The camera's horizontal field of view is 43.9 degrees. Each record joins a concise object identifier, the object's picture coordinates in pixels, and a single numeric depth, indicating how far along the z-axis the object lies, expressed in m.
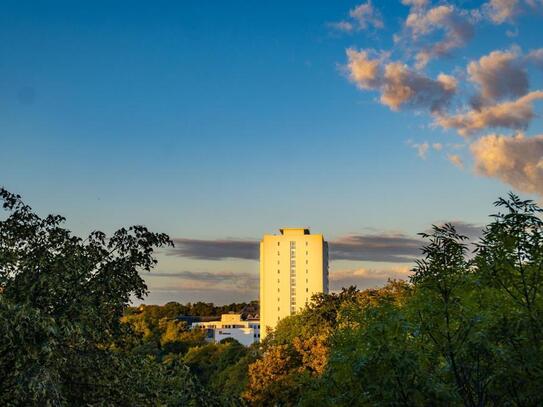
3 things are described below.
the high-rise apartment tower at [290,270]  169.00
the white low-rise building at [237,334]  175.05
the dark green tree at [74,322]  12.73
